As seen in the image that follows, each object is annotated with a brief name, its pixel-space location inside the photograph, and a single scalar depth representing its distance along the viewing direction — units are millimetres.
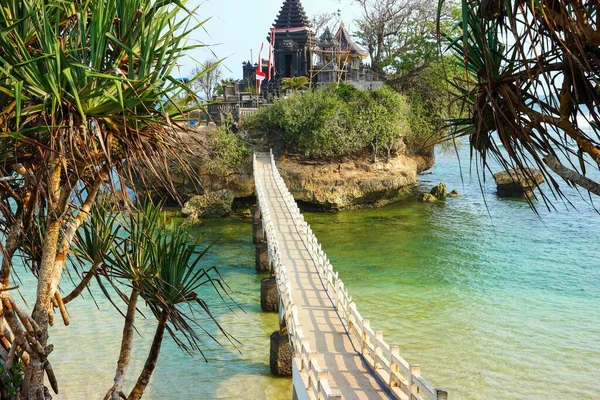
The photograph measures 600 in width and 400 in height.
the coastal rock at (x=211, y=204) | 31453
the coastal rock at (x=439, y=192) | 37062
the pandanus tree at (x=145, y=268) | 7617
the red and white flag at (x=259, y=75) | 37022
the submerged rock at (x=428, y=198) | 36000
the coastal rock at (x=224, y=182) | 32312
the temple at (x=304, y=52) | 40469
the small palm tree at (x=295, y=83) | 38125
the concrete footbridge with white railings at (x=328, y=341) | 8758
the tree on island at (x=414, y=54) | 36875
